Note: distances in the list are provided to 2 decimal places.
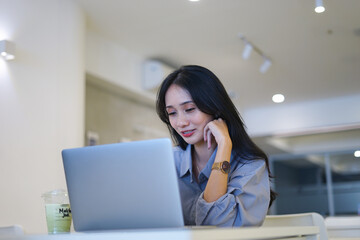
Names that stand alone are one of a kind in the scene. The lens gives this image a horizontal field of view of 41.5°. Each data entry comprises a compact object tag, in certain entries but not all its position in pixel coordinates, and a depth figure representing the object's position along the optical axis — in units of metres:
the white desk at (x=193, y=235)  0.72
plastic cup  1.18
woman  1.31
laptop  0.89
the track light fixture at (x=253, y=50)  4.35
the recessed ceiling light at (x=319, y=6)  3.48
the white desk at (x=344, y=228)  2.09
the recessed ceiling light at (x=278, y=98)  5.67
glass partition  6.77
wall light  2.87
